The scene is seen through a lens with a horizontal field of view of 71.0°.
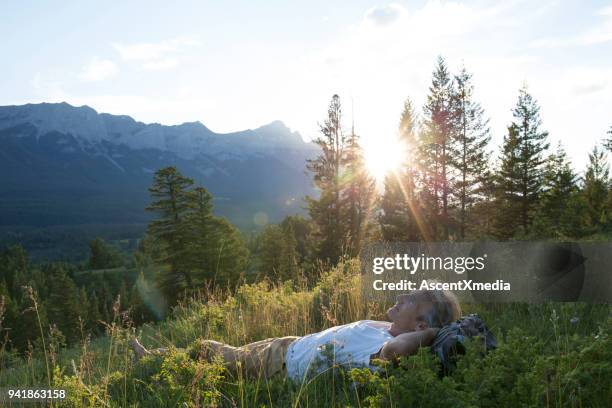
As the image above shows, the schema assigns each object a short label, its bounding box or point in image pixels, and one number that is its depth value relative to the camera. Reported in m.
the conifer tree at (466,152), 26.97
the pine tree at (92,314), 46.57
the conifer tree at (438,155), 26.61
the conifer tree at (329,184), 29.44
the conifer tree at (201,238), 29.17
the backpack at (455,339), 3.09
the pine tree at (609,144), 30.95
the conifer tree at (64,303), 38.72
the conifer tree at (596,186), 24.58
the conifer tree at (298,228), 48.17
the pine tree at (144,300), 36.47
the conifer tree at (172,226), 28.92
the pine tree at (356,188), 29.69
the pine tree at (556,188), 26.88
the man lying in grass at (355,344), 3.30
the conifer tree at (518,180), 27.41
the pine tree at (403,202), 26.58
